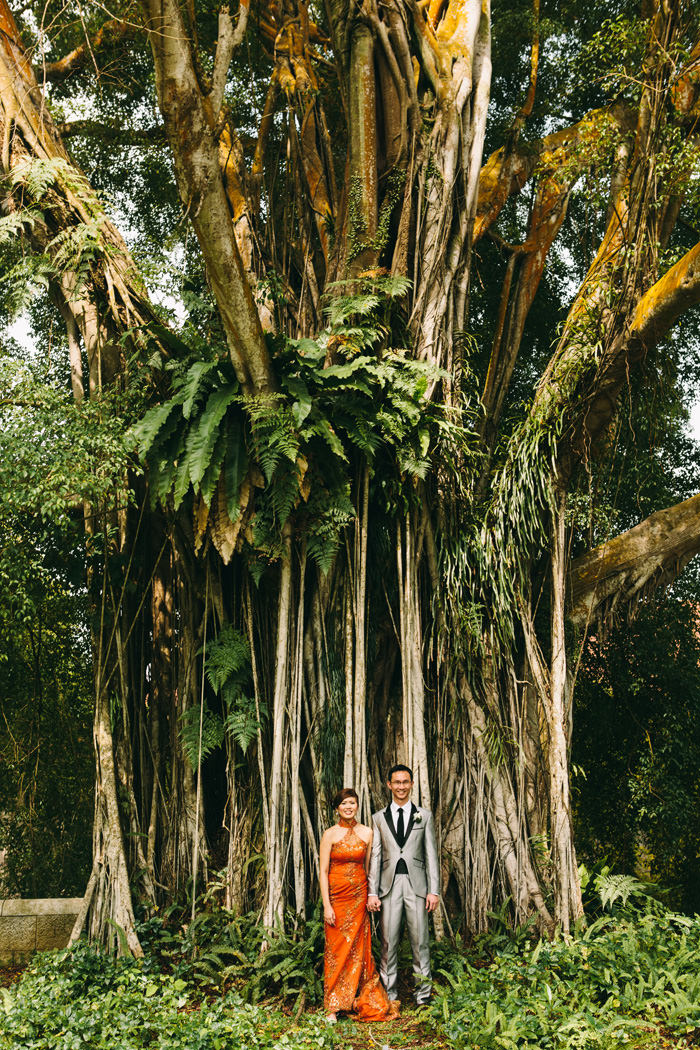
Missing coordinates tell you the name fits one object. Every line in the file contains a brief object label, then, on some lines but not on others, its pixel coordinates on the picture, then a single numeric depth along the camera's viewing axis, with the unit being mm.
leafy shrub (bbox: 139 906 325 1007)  5094
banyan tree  5500
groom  5000
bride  4891
